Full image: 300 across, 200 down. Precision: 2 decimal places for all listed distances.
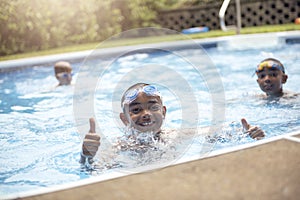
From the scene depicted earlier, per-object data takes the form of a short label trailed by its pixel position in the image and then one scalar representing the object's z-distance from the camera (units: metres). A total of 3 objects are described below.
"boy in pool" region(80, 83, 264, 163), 3.55
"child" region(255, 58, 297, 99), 5.08
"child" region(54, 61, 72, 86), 7.25
